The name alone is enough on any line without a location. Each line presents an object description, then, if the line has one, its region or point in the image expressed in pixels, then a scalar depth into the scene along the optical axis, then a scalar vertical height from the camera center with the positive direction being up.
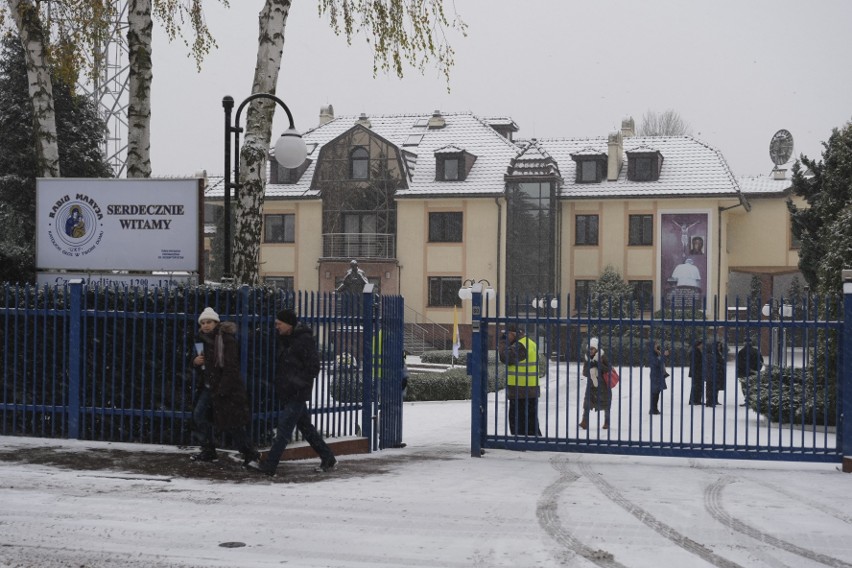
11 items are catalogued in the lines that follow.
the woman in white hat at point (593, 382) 12.09 -1.24
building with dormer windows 43.53 +3.77
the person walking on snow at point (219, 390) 9.58 -0.99
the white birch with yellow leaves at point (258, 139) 12.61 +2.10
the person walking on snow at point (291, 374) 9.53 -0.82
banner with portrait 43.25 +2.11
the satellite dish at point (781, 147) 49.22 +7.98
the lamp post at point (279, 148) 11.59 +1.85
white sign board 12.03 +0.87
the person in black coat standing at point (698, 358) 19.45 -1.23
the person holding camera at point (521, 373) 11.95 -0.98
